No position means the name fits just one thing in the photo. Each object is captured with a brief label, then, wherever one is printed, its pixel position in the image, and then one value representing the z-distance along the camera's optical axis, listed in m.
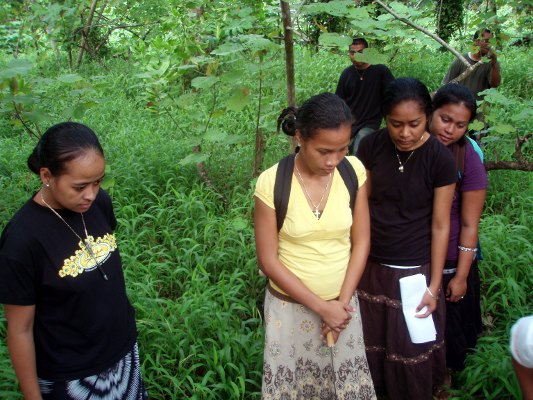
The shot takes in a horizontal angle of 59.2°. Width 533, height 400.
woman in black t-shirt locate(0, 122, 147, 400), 1.35
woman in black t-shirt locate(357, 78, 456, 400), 1.90
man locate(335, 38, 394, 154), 4.37
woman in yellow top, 1.68
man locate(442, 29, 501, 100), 4.18
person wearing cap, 1.22
